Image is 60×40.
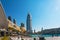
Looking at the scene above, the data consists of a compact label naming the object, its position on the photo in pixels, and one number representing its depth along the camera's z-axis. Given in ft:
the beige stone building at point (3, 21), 48.28
